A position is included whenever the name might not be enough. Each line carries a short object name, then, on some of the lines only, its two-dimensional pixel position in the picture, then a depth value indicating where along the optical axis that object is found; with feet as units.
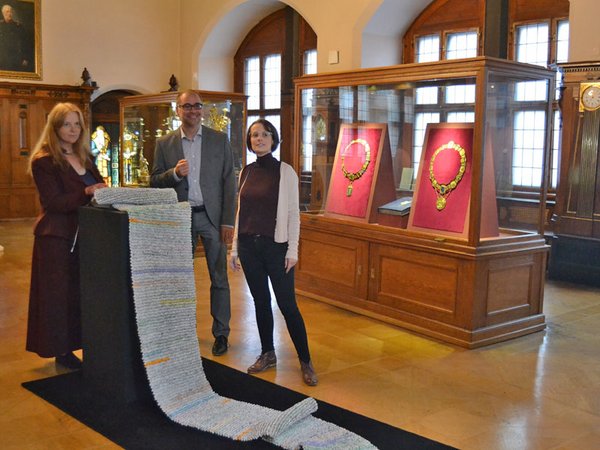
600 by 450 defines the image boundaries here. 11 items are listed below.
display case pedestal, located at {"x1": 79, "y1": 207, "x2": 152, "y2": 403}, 11.91
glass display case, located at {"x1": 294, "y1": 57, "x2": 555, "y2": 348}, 16.72
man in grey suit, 15.28
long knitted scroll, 11.45
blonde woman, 13.76
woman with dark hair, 13.37
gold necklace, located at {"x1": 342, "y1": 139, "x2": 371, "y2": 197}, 20.26
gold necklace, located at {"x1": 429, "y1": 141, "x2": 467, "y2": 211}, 17.22
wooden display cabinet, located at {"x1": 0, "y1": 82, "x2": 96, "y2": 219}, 40.70
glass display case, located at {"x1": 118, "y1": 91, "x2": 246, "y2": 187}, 28.81
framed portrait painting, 40.24
